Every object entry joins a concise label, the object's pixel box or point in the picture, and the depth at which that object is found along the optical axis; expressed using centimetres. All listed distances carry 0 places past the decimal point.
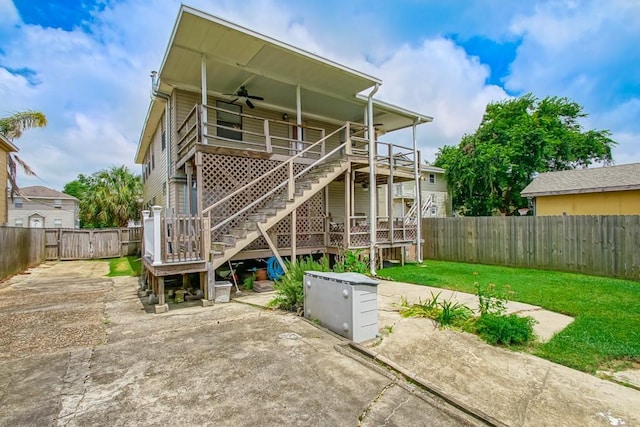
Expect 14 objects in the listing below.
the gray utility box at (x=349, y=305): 439
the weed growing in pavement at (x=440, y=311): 514
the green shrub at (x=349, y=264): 758
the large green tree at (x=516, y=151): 2378
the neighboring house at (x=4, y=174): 1304
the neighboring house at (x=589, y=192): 1272
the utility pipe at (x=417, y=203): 1225
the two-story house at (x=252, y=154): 731
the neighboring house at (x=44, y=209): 3011
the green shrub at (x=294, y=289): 601
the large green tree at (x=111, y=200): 2283
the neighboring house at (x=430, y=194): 2353
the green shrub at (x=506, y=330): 428
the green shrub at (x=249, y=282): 841
